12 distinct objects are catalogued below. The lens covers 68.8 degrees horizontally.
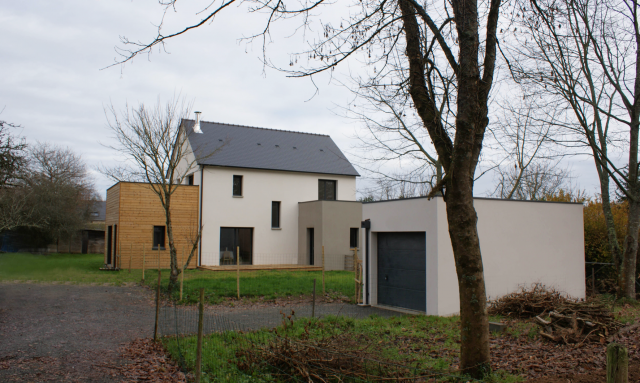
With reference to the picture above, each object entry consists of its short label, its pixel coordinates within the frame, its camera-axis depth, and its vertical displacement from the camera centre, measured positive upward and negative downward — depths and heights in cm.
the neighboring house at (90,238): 3422 -72
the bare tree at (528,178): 2081 +356
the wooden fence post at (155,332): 845 -186
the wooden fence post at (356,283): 1406 -155
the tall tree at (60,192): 3087 +270
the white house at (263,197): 2561 +199
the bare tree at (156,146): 1599 +288
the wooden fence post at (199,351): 519 -136
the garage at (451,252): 1148 -47
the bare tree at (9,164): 1403 +197
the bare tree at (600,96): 1281 +393
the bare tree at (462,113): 526 +145
